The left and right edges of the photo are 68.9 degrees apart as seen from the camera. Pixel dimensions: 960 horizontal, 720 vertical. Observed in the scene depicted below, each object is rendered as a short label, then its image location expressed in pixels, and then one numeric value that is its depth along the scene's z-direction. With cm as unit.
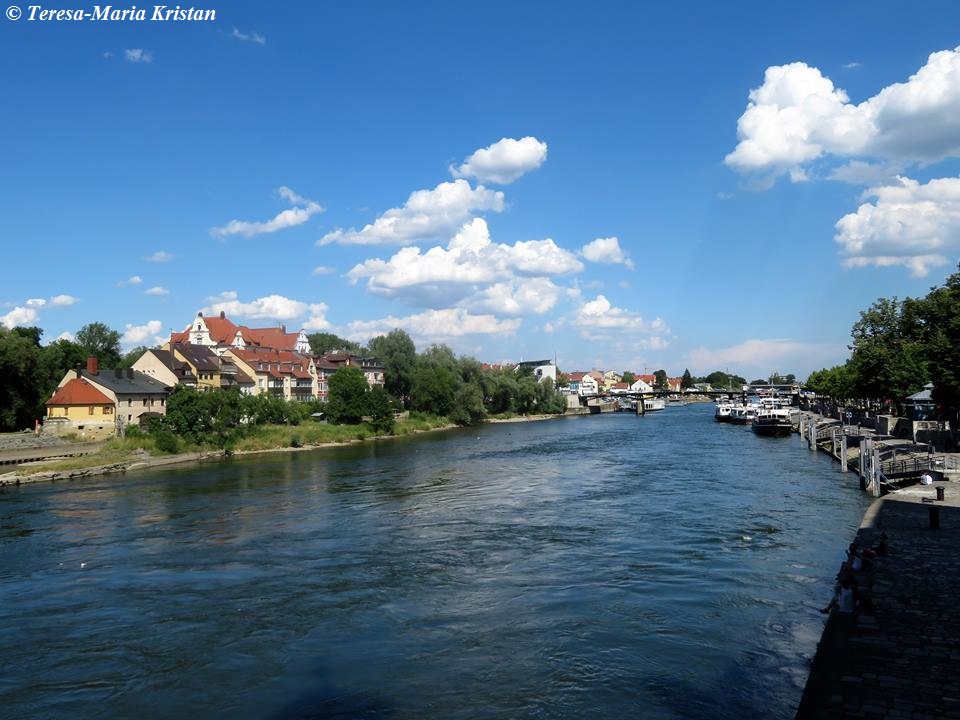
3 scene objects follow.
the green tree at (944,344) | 3803
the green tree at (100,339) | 10275
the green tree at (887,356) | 5472
